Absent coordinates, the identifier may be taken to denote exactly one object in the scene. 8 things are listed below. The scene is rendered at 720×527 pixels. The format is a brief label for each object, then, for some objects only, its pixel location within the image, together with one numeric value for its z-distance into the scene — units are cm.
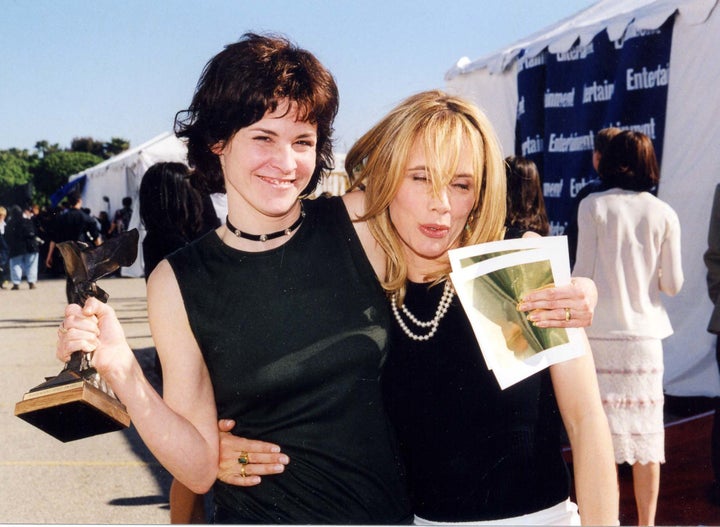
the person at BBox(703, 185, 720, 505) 295
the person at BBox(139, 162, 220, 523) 301
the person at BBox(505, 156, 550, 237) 318
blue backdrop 466
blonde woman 134
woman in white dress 314
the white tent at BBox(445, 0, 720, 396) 446
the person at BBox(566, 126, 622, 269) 331
